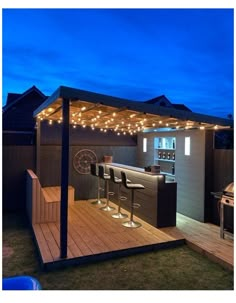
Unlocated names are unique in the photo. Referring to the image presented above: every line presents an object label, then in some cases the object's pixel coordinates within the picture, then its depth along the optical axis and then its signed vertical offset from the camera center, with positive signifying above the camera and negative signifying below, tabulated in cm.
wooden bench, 508 -122
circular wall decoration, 745 -34
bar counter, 507 -109
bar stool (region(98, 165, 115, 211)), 595 -66
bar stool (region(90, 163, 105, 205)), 657 -63
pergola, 357 +71
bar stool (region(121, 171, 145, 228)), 487 -117
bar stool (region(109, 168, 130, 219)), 541 -153
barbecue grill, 416 -85
